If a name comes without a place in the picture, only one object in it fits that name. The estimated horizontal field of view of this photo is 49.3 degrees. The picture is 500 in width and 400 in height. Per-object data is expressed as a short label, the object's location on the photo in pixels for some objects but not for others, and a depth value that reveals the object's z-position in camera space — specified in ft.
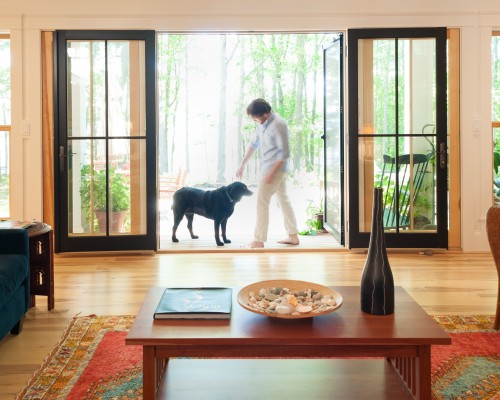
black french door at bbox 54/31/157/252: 17.04
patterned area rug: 7.29
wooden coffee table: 5.61
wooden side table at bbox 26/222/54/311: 10.85
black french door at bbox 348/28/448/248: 17.26
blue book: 6.21
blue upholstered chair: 8.50
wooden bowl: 6.40
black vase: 6.39
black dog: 19.21
